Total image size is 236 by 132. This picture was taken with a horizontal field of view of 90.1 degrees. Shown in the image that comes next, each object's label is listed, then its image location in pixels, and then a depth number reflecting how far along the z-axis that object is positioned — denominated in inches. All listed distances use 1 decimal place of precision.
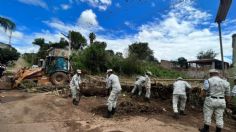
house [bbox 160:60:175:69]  860.1
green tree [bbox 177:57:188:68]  880.9
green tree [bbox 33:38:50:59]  950.6
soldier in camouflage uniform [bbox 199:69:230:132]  137.6
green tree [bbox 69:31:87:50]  933.2
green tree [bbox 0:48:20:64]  675.5
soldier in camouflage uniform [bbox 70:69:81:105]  206.3
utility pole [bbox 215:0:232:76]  170.2
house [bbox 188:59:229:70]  685.7
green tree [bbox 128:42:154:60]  798.2
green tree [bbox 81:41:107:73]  506.8
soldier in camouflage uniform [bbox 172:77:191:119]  183.0
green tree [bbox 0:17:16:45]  559.2
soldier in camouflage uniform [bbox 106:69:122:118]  171.6
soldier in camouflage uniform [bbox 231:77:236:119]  195.6
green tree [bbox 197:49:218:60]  1020.1
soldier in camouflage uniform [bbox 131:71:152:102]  227.4
